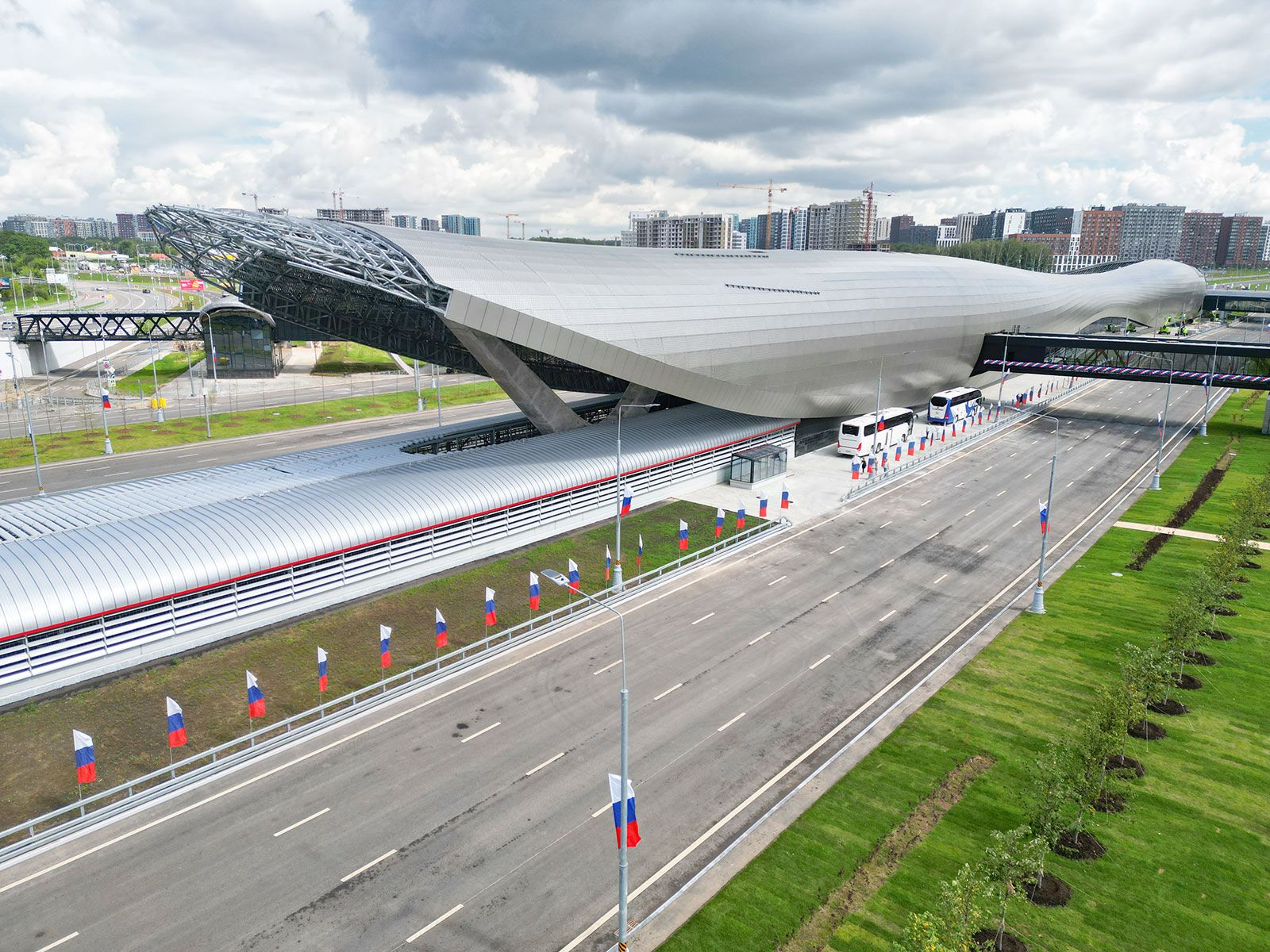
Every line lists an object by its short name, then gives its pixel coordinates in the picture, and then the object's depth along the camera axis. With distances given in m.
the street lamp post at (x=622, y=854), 16.31
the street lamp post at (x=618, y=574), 37.19
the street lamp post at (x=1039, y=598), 35.69
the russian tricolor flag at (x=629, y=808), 16.80
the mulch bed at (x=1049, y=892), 18.98
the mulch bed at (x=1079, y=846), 20.58
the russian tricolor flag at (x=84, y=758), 21.30
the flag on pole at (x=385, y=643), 27.89
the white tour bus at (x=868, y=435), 62.56
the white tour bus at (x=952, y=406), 75.19
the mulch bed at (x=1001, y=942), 17.53
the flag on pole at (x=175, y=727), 22.98
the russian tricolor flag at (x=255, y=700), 24.92
